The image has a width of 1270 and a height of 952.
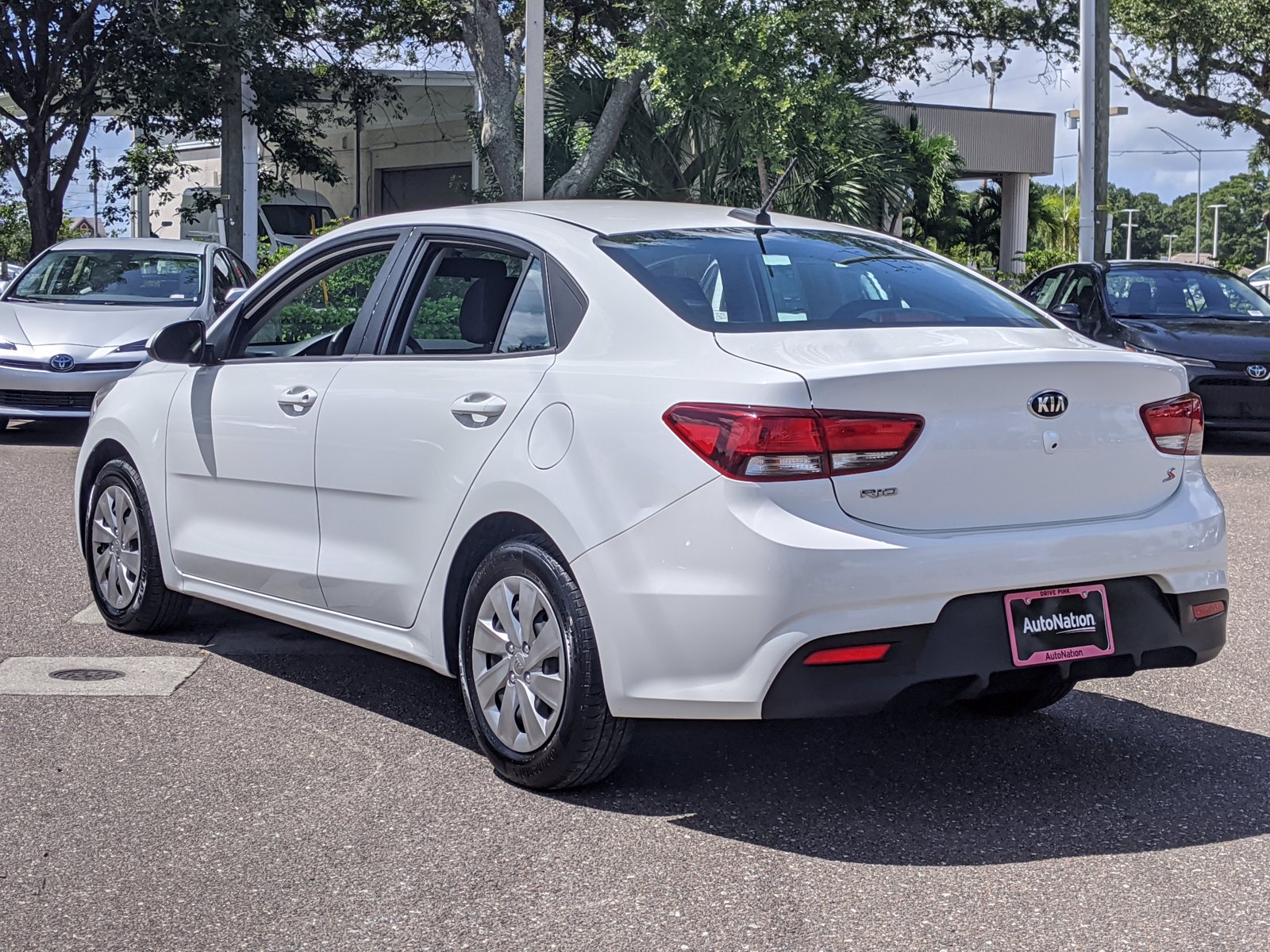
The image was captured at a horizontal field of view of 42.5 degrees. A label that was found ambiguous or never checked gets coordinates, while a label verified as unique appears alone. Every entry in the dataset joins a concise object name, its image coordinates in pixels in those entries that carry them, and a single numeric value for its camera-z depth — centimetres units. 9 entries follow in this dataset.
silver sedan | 1273
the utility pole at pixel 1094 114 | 2184
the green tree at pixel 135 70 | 2198
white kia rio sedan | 389
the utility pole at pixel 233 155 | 2255
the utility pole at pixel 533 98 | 1538
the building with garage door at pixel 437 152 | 3262
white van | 3115
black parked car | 1298
